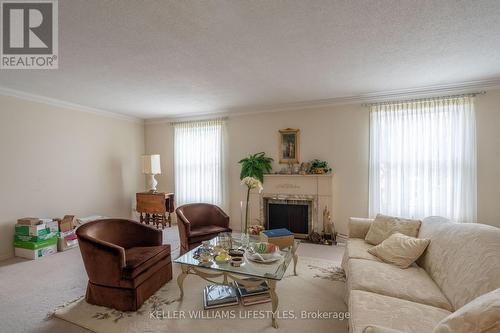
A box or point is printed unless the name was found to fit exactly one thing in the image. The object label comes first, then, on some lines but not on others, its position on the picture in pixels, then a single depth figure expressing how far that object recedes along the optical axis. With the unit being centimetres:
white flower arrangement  313
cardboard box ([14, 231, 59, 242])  357
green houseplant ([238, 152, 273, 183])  474
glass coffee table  204
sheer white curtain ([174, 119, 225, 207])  529
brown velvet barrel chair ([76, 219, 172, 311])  224
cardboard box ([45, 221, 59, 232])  375
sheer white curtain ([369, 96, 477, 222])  368
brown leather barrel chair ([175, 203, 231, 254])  346
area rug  204
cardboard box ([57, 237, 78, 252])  392
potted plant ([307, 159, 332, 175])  439
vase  491
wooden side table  514
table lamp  529
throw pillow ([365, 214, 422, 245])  270
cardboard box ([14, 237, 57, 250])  357
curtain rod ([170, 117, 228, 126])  528
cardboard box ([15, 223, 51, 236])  357
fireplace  456
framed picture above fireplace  472
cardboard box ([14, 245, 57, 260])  358
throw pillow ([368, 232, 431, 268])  225
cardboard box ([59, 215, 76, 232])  396
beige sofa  147
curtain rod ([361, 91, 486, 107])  363
